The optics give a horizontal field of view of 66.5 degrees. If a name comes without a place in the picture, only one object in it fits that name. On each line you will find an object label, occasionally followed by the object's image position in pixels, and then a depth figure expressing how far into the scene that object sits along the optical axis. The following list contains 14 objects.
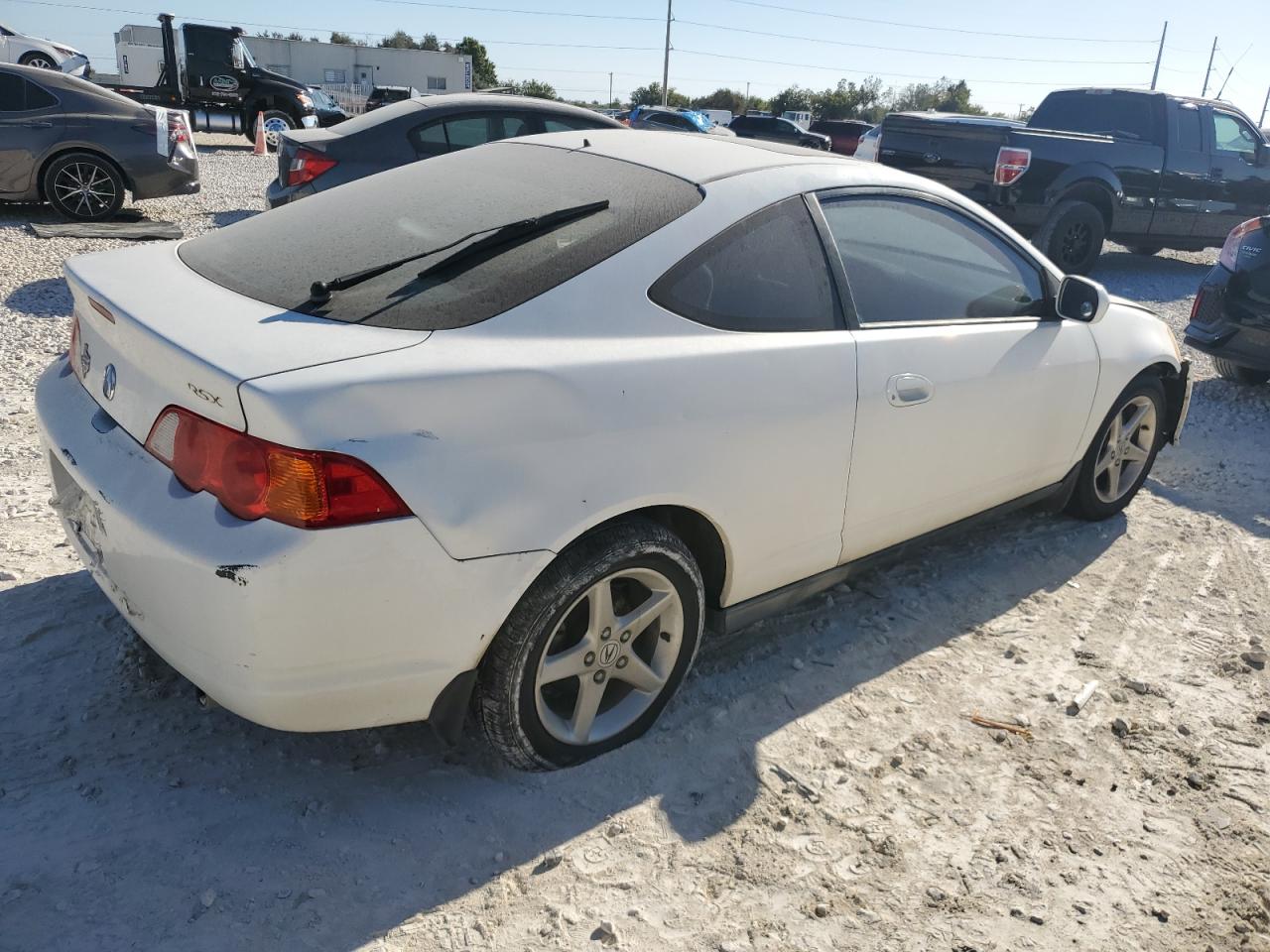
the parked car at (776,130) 29.00
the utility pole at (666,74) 53.25
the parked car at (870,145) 10.57
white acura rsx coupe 2.03
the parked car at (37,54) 22.12
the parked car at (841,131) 31.81
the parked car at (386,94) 35.18
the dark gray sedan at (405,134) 7.63
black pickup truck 9.45
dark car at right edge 6.31
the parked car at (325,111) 24.14
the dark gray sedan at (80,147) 9.13
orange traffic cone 18.97
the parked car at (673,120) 24.48
